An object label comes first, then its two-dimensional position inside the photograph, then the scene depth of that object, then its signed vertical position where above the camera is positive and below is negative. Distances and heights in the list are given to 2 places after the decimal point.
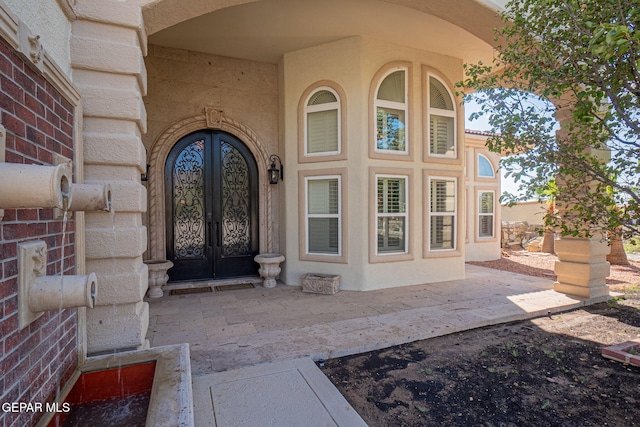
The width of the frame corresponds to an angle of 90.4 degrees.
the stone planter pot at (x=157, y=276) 4.53 -0.90
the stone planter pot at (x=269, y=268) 5.09 -0.88
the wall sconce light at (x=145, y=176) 4.72 +0.57
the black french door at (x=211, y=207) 5.16 +0.11
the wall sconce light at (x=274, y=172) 5.44 +0.70
